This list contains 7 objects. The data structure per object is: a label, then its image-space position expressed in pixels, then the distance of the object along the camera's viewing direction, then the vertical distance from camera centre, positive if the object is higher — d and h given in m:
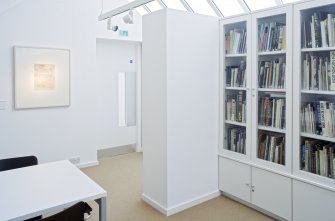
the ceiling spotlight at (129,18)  3.89 +1.17
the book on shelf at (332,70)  2.71 +0.33
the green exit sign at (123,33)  5.49 +1.37
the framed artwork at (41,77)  4.38 +0.46
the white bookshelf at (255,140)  3.05 -0.39
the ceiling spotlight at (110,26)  4.43 +1.23
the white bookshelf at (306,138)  2.76 -0.32
